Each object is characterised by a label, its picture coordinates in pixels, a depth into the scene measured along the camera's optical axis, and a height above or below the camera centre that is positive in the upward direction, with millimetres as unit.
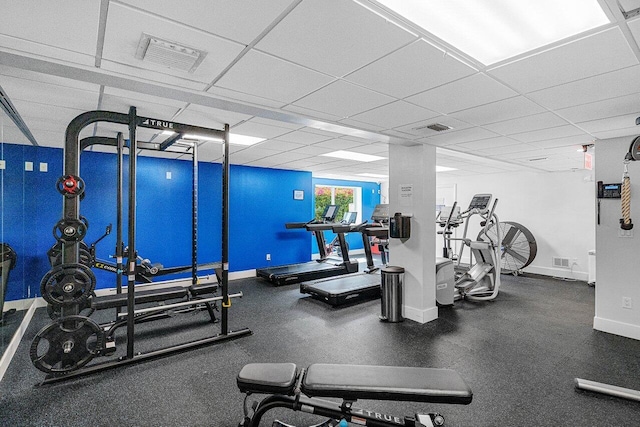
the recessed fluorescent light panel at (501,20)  1458 +969
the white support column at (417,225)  4066 -197
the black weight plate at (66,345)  2582 -1179
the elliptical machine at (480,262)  5133 -920
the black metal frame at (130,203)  2740 +58
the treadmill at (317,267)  6121 -1247
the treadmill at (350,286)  4785 -1271
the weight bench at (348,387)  1602 -949
